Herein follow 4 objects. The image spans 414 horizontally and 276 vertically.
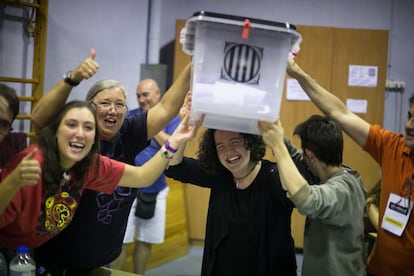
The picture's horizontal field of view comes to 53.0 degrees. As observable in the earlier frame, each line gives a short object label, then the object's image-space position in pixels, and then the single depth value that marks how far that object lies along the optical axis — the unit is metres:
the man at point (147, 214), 2.92
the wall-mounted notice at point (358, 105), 3.79
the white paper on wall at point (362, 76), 3.76
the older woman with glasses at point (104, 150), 1.44
